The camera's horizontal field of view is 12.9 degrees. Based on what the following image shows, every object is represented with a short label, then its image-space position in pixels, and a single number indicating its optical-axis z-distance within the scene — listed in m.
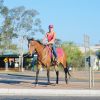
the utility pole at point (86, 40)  25.44
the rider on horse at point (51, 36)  26.23
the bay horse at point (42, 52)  26.47
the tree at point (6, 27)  42.65
